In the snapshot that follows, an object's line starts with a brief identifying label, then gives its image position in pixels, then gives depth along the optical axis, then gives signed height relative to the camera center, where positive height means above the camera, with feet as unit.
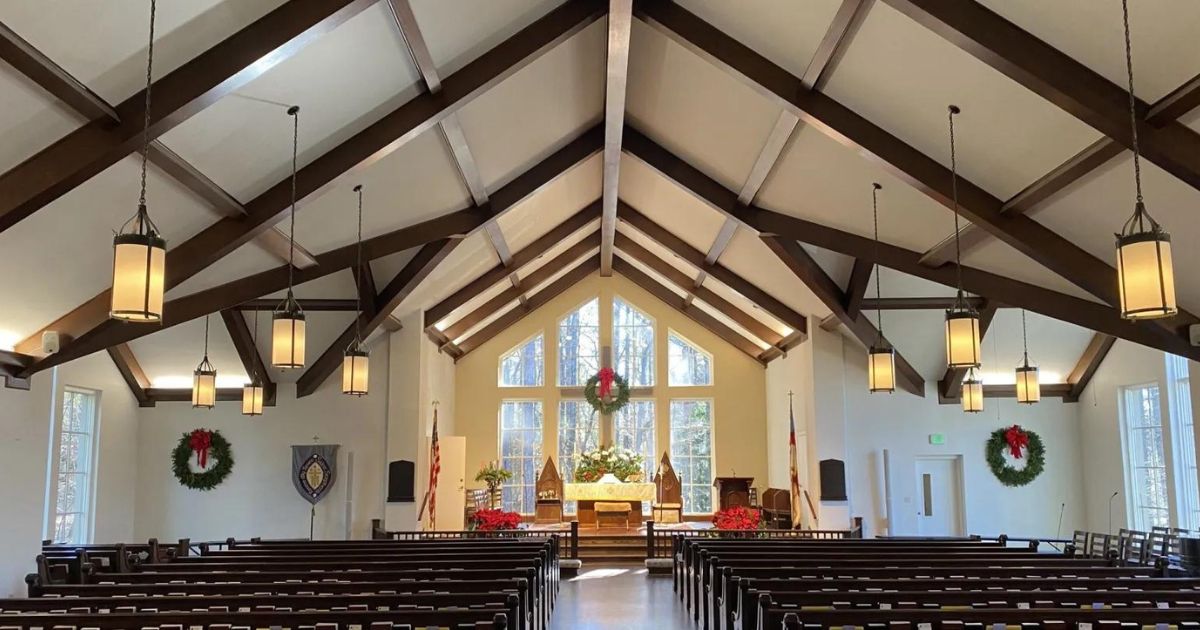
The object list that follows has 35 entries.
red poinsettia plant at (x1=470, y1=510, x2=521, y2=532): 46.14 -3.21
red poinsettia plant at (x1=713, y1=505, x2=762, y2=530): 44.75 -3.13
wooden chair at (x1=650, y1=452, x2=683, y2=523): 56.29 -1.90
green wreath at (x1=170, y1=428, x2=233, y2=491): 45.75 +0.03
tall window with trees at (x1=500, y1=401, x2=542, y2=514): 59.93 +0.54
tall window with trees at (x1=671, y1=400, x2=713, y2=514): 59.77 +0.48
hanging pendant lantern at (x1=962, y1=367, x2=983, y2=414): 34.71 +2.36
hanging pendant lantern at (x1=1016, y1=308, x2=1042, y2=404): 35.47 +2.80
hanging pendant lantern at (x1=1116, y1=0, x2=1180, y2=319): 12.53 +2.50
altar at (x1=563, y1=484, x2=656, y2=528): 51.49 -2.10
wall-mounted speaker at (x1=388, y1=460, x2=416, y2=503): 45.32 -1.16
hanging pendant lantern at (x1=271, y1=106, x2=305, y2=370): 20.88 +2.83
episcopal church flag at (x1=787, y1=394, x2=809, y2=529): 48.32 -2.33
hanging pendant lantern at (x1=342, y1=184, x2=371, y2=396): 27.66 +2.69
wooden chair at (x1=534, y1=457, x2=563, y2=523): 54.80 -2.32
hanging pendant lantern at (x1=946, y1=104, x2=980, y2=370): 19.84 +2.57
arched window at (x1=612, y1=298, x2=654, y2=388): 60.75 +7.61
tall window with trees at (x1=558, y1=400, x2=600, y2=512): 60.03 +1.66
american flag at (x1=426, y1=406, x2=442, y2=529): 47.56 -1.02
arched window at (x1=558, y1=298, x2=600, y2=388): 60.95 +7.45
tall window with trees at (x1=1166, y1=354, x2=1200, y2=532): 36.47 +0.41
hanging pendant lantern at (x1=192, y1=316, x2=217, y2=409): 34.53 +2.74
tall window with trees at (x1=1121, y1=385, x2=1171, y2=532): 38.73 -0.17
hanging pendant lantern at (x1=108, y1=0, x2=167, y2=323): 12.80 +2.60
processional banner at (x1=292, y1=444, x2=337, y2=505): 45.24 -0.59
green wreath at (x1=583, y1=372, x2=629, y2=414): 59.11 +4.02
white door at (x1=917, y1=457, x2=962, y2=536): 45.83 -2.11
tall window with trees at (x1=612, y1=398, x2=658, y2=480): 60.18 +2.04
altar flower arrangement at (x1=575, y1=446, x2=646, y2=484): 54.24 -0.49
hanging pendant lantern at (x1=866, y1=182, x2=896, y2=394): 26.45 +2.60
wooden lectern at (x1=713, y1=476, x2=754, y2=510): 55.16 -2.06
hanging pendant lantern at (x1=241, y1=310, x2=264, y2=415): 37.32 +2.49
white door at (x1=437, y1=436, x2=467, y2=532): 50.21 -1.49
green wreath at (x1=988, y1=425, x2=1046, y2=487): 45.29 -0.31
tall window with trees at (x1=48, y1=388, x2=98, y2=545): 39.81 -0.42
